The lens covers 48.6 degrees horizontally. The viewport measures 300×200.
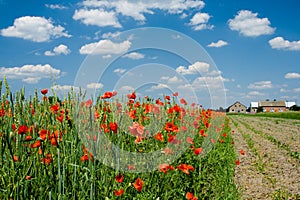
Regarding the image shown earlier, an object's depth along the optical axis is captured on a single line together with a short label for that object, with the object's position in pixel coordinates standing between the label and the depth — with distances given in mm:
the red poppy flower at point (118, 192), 2385
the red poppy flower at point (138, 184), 2485
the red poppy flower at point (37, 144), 2167
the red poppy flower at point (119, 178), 2406
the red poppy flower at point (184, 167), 2867
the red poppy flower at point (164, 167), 2711
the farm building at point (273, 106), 95125
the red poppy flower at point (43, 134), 2225
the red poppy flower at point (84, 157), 2410
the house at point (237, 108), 101625
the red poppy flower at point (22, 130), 1991
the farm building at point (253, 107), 101250
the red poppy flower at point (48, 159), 2355
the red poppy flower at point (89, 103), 2680
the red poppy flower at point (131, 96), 3684
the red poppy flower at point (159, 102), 4586
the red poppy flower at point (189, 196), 2872
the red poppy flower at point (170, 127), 3242
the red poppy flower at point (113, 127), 2383
